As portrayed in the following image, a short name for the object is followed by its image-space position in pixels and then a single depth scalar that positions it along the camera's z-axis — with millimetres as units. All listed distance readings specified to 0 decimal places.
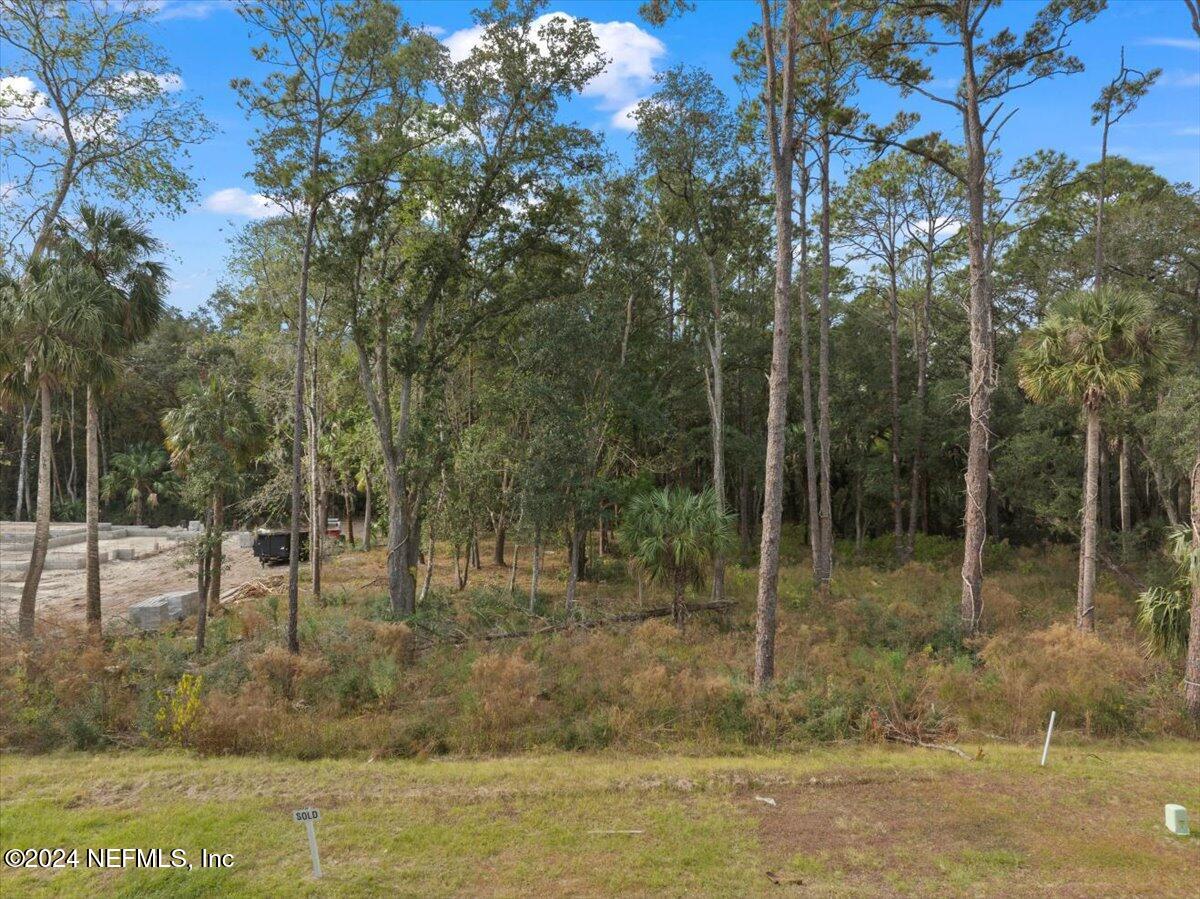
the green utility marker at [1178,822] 7867
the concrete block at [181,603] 18516
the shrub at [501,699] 11031
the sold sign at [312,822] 6262
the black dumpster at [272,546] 27781
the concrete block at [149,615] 17734
